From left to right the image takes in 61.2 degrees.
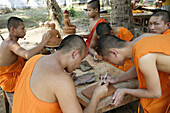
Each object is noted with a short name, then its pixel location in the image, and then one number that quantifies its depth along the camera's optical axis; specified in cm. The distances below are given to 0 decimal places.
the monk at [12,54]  258
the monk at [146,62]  148
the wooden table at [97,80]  162
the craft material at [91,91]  165
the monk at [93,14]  340
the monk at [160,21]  271
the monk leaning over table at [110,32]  273
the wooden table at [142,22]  642
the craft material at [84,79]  193
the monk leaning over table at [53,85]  132
